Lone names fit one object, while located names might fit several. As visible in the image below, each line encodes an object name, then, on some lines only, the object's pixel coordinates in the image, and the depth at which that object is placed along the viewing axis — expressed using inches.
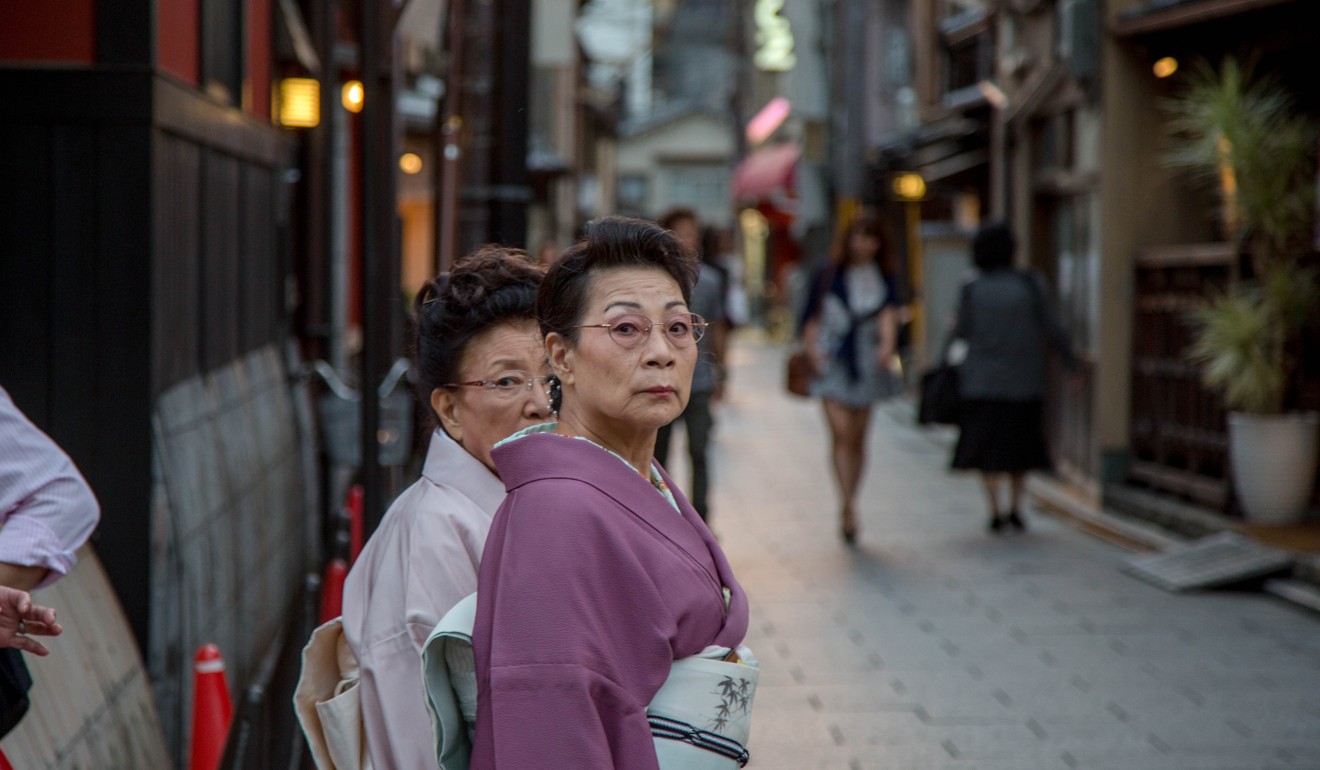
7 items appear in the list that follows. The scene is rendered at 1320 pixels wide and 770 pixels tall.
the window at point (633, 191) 2881.4
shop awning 1483.8
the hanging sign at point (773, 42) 1508.4
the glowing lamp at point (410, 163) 871.1
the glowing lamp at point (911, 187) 967.6
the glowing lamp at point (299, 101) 414.6
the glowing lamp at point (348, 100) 571.5
